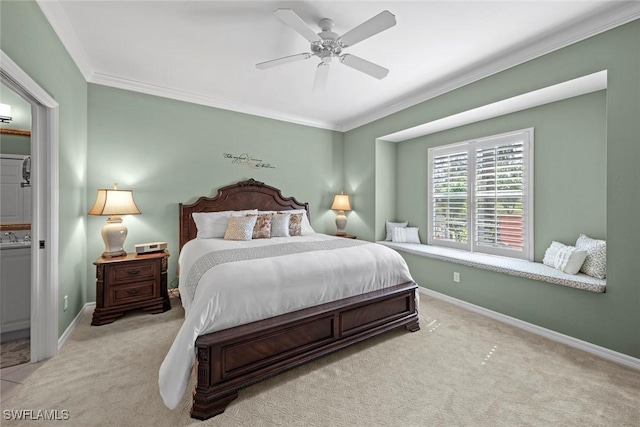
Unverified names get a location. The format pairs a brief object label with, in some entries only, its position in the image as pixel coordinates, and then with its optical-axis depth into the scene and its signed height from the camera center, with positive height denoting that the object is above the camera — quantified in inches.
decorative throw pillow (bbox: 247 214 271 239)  139.6 -8.4
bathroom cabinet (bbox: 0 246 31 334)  95.7 -28.5
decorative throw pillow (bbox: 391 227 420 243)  177.2 -15.5
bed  64.5 -34.6
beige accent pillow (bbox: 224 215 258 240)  132.9 -8.4
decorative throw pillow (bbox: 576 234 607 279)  94.5 -16.6
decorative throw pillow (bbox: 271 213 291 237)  146.9 -7.6
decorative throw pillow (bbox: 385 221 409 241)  183.5 -9.3
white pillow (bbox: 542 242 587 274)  100.3 -17.9
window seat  93.0 -23.4
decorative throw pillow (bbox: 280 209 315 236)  158.4 -7.5
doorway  95.9 -4.9
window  127.4 +9.0
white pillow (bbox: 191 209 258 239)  139.2 -6.8
